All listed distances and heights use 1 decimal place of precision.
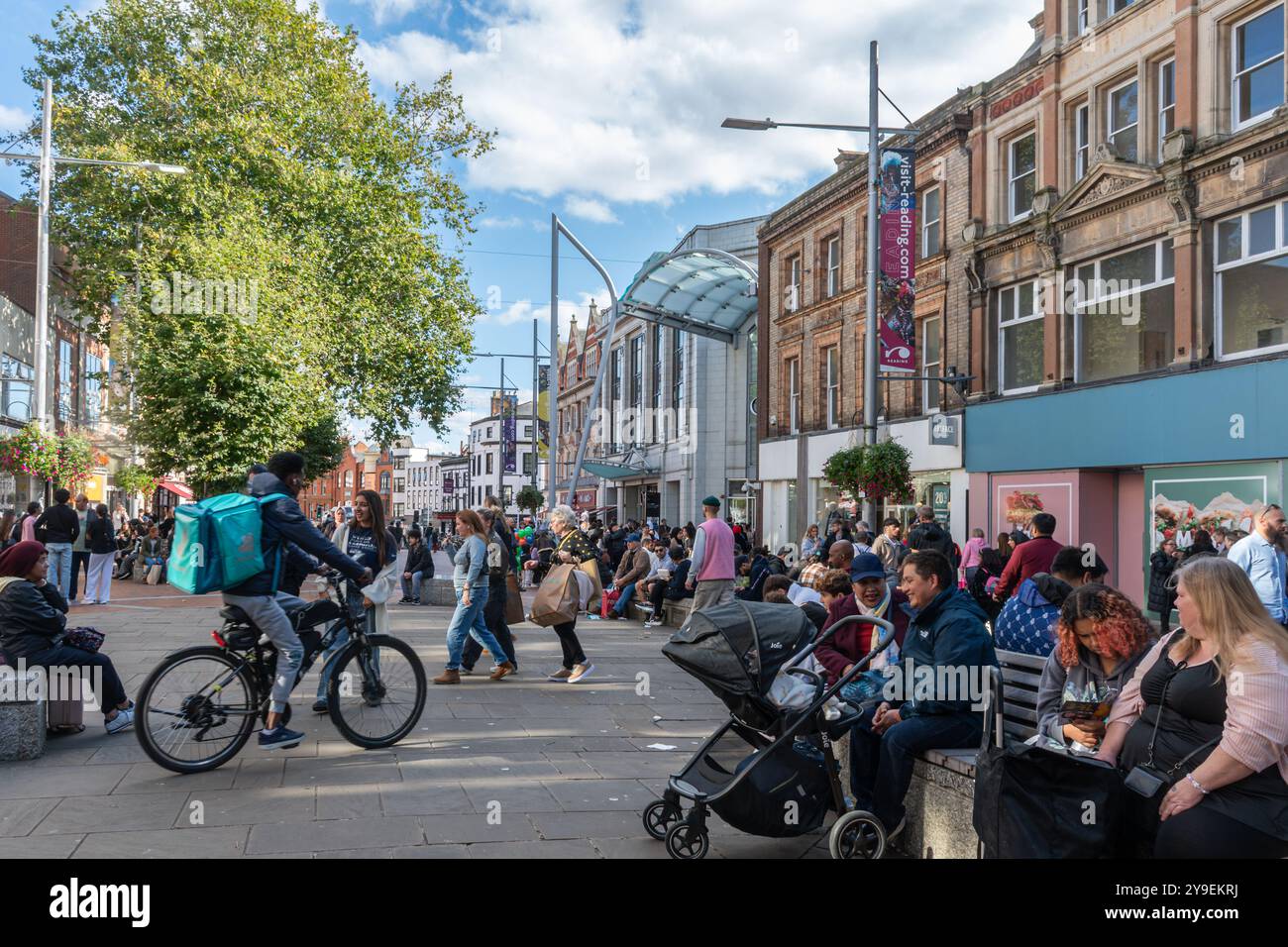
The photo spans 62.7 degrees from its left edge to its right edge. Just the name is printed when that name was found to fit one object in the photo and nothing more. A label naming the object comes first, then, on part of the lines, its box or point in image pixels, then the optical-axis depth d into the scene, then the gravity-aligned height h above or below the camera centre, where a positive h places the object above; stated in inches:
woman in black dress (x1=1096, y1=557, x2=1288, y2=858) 144.2 -33.9
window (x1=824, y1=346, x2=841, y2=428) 1120.8 +117.5
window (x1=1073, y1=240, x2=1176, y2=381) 692.1 +125.7
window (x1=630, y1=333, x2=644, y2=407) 1929.1 +227.0
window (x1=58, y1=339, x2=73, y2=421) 1475.4 +160.8
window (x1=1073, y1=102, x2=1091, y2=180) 765.9 +260.2
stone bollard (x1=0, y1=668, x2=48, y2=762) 265.3 -56.4
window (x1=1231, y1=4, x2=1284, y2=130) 606.2 +249.8
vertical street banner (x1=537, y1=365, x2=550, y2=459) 1875.0 +194.6
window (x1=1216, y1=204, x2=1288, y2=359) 601.9 +125.5
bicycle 249.9 -49.6
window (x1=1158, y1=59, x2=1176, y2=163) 689.6 +262.2
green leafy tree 1083.3 +334.7
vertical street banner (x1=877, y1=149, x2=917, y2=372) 828.0 +195.9
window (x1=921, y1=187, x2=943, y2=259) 952.3 +247.0
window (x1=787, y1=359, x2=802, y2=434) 1211.6 +114.7
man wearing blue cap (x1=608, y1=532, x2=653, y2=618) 692.1 -52.6
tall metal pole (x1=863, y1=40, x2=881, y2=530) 660.7 +141.3
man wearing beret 465.7 -29.1
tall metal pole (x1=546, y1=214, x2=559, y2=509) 1055.6 +139.3
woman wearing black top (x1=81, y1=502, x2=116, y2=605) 693.3 -43.4
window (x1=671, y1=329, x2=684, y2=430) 1689.2 +199.7
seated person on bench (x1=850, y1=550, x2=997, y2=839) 196.5 -37.7
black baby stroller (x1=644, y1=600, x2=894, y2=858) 189.2 -47.8
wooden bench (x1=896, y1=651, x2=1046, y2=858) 182.7 -53.6
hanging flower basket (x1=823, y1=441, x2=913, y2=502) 727.1 +16.7
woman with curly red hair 188.2 -29.0
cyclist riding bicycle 260.8 -24.5
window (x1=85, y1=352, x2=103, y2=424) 1653.5 +161.4
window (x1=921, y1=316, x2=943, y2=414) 943.7 +122.6
